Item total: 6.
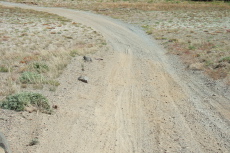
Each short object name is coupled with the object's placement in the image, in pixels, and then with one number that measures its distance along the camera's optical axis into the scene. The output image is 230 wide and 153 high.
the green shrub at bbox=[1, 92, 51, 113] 8.41
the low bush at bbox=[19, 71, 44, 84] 11.16
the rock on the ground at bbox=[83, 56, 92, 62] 15.73
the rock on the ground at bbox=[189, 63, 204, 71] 14.78
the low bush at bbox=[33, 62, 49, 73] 12.94
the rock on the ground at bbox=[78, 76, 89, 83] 12.12
